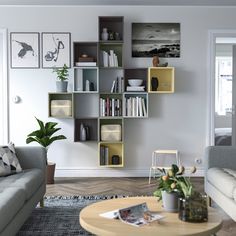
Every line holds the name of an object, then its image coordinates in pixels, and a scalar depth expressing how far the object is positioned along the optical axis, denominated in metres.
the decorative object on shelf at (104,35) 5.49
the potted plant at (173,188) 2.62
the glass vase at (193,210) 2.44
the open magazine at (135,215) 2.42
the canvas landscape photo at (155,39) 5.59
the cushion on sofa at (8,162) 3.65
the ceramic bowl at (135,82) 5.48
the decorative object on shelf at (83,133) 5.52
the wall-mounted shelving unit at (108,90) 5.46
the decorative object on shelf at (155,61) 5.47
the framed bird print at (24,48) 5.55
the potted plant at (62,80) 5.36
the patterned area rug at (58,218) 3.29
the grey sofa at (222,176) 3.26
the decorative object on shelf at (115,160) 5.54
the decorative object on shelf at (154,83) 5.48
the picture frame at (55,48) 5.57
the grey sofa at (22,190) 2.65
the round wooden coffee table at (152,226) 2.25
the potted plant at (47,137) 5.14
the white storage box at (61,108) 5.43
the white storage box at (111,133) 5.47
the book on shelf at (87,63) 5.41
